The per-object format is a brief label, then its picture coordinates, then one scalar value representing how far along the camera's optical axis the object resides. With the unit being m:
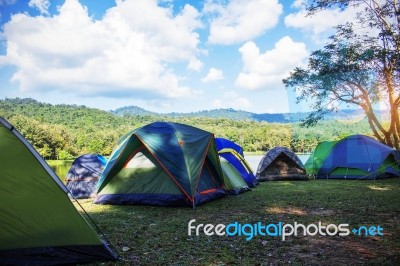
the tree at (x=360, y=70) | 18.38
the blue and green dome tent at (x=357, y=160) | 15.11
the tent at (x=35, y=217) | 3.94
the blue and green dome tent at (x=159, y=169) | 8.13
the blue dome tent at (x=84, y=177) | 10.67
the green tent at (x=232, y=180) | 10.39
